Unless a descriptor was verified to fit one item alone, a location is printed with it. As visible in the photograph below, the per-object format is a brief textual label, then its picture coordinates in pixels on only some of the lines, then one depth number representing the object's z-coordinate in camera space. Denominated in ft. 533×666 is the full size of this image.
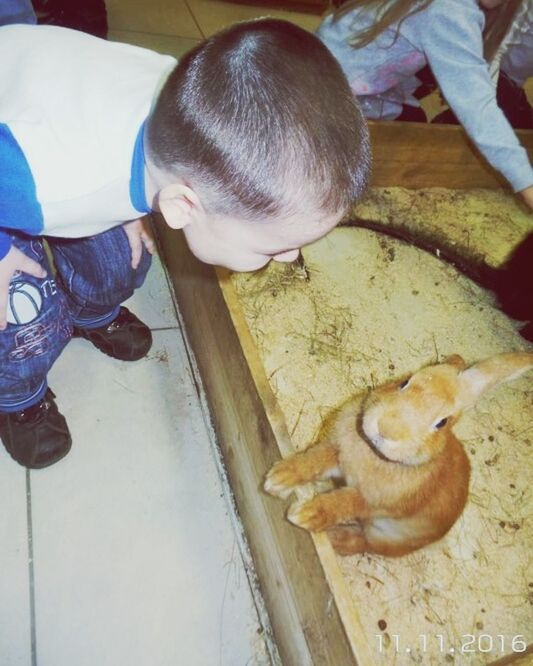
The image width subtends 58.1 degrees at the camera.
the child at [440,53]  4.72
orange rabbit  3.34
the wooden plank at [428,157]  6.23
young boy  2.19
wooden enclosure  3.13
